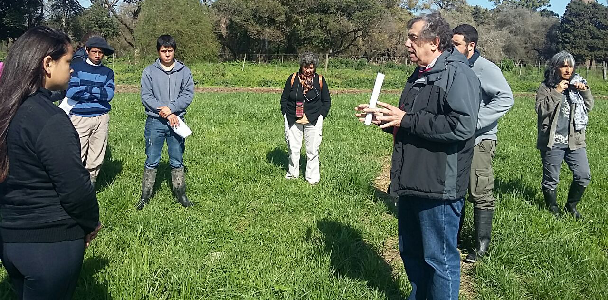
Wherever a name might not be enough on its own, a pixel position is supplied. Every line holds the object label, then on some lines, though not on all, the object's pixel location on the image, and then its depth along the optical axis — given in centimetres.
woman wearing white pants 641
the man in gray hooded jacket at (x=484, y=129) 384
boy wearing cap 512
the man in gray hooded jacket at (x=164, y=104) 515
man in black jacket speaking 268
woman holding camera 512
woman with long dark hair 208
